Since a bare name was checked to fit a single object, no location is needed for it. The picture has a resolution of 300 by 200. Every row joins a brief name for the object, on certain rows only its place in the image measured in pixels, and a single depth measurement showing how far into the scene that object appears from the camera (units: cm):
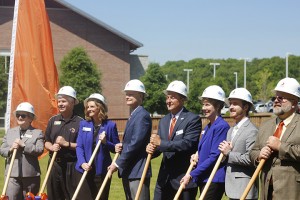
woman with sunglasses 1076
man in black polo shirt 1085
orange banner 1323
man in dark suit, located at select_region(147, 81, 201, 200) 930
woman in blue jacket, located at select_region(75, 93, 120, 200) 1048
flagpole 1329
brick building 5706
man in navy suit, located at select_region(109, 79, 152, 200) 974
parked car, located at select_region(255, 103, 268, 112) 7452
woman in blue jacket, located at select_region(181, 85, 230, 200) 903
